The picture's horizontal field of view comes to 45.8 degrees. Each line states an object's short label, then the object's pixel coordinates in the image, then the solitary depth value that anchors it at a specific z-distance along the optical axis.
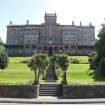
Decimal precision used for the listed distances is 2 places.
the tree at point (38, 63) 12.38
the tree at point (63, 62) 12.26
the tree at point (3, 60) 23.60
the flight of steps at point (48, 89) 11.50
